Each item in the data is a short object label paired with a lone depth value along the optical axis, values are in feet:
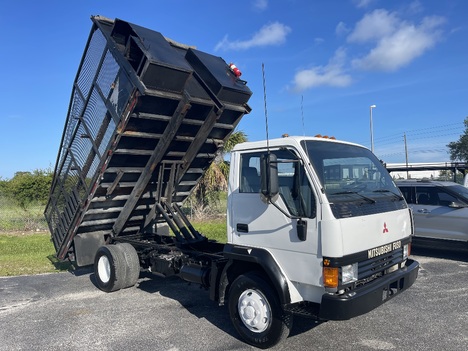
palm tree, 55.68
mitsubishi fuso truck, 13.50
